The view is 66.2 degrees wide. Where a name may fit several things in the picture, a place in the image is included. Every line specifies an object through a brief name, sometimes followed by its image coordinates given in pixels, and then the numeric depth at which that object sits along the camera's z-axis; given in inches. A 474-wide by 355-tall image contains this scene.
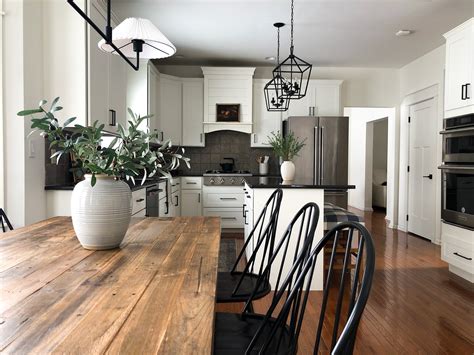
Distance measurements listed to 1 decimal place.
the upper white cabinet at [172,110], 222.7
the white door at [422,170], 197.0
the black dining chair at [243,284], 63.7
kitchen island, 120.1
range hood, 222.1
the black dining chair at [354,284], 24.5
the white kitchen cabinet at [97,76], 115.4
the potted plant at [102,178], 51.5
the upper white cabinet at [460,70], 128.3
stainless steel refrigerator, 213.5
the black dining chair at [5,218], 76.8
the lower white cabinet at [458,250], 126.6
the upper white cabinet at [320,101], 227.8
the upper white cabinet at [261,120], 228.5
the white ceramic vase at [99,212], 52.4
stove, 215.8
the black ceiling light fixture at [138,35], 65.1
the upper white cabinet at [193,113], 225.9
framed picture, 224.7
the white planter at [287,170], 140.6
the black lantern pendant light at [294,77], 123.9
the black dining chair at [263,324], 38.2
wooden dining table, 26.5
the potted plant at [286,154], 140.7
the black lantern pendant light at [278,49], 159.5
